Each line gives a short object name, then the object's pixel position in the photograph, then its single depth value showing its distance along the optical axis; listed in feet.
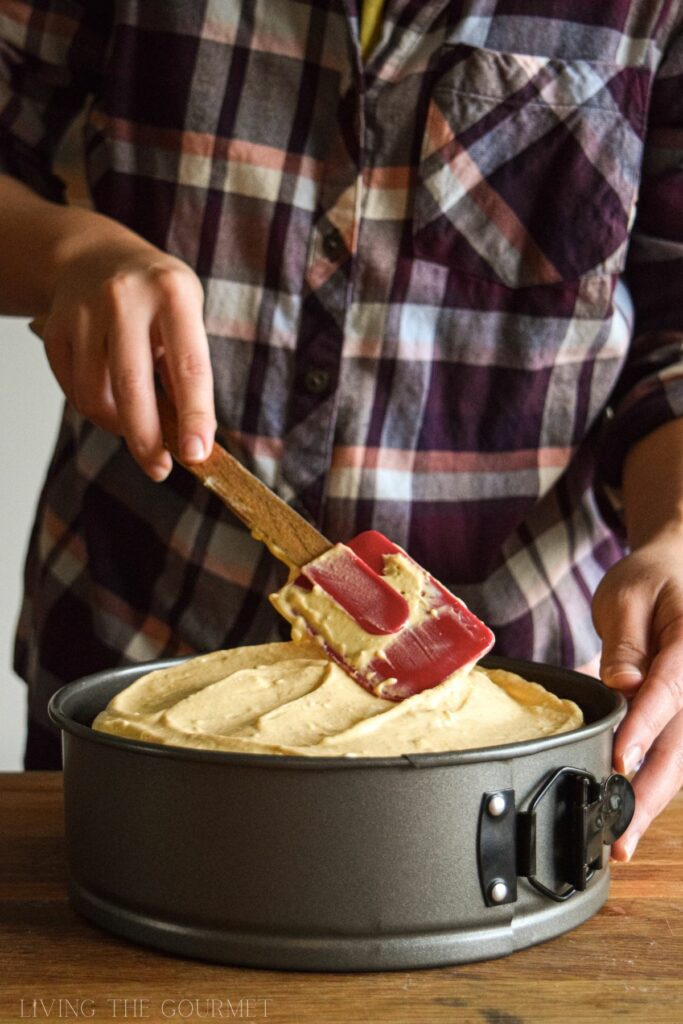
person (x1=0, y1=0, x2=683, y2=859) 4.37
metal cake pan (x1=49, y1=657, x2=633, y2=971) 3.53
